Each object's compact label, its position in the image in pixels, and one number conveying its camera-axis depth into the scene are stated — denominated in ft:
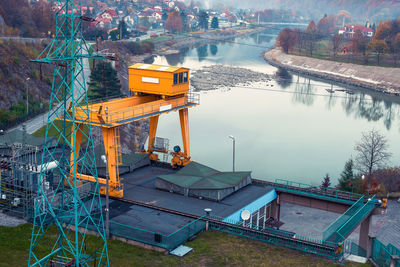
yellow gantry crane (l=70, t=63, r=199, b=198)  97.60
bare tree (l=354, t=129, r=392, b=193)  159.90
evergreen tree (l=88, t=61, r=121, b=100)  218.79
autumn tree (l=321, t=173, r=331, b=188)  147.39
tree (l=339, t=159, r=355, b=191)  143.13
